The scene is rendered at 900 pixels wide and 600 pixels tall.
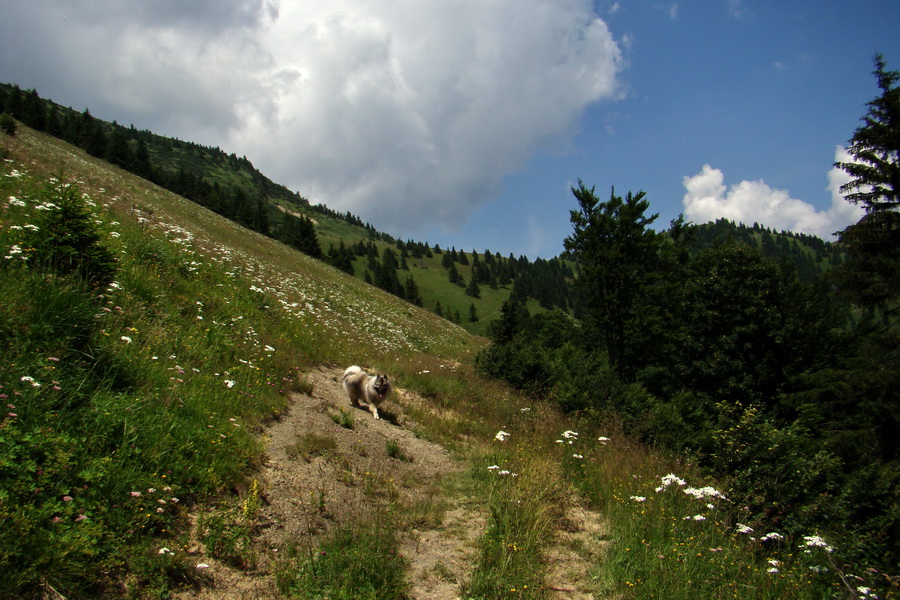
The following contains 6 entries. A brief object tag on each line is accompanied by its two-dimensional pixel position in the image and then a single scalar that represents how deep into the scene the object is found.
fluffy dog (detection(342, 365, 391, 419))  9.03
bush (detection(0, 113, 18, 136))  27.55
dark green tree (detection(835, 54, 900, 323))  12.95
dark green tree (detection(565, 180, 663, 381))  25.22
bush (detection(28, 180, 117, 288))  5.71
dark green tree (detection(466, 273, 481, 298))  157.88
